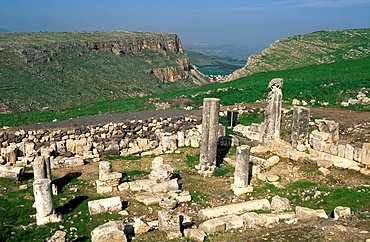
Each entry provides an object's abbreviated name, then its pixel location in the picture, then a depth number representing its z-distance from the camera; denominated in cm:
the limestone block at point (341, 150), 1679
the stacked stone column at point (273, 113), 1906
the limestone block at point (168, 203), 1319
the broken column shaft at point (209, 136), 1675
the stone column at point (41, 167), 1509
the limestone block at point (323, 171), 1566
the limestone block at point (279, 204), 1282
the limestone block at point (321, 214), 1187
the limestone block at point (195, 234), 1064
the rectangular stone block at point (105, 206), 1276
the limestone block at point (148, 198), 1352
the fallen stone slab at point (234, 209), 1240
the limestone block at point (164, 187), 1465
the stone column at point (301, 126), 1888
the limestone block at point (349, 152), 1642
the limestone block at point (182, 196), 1381
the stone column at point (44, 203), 1203
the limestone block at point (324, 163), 1639
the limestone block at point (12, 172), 1600
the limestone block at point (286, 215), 1193
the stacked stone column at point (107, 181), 1478
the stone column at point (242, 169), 1485
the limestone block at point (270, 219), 1163
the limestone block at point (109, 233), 1038
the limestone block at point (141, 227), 1117
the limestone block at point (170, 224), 1090
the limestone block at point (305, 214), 1178
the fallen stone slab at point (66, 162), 1789
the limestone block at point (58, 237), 1070
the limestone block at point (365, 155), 1577
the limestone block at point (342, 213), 1187
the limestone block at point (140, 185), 1491
